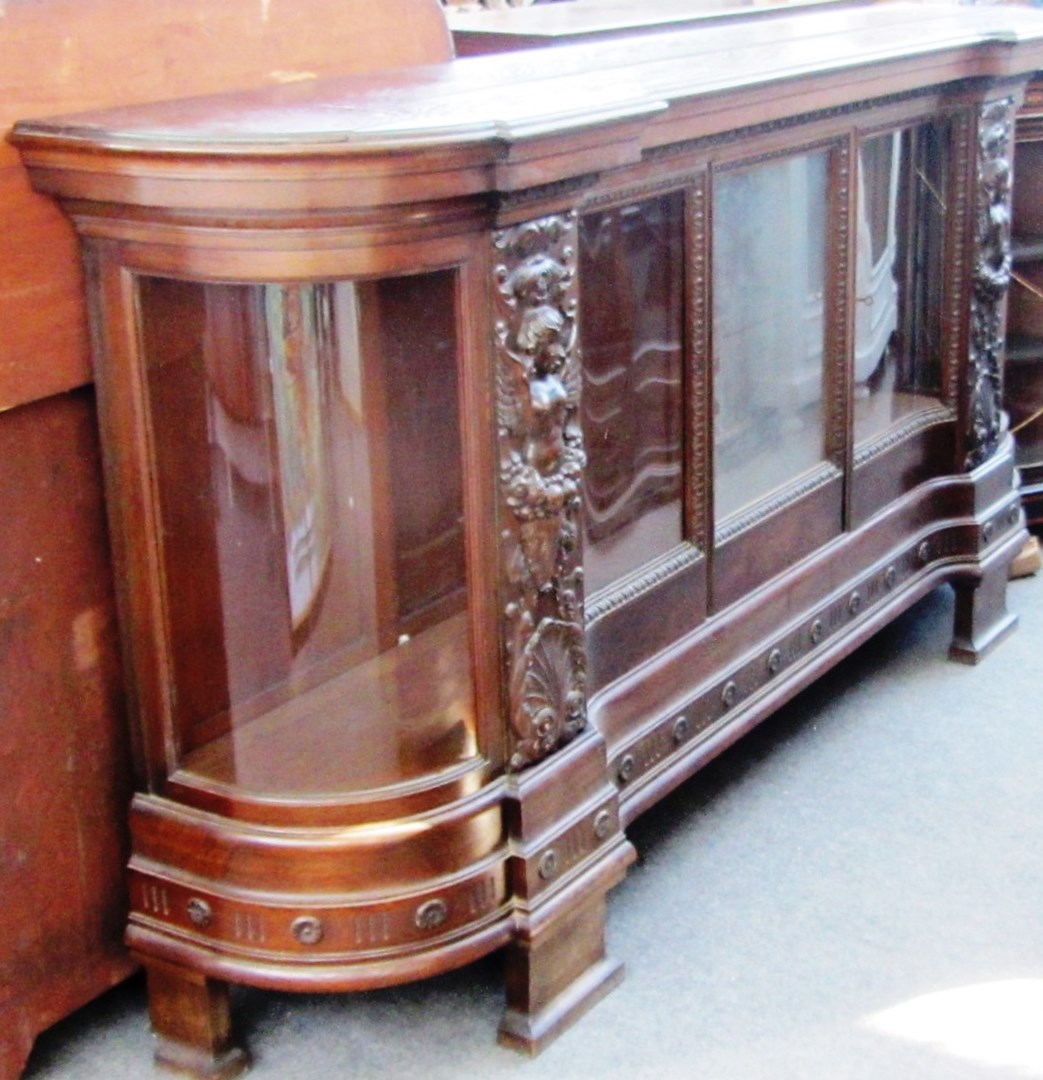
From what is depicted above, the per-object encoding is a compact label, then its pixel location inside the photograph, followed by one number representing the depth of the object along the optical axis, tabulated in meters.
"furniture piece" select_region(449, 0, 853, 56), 2.71
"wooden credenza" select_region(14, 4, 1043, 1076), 1.61
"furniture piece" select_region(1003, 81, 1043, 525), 3.19
